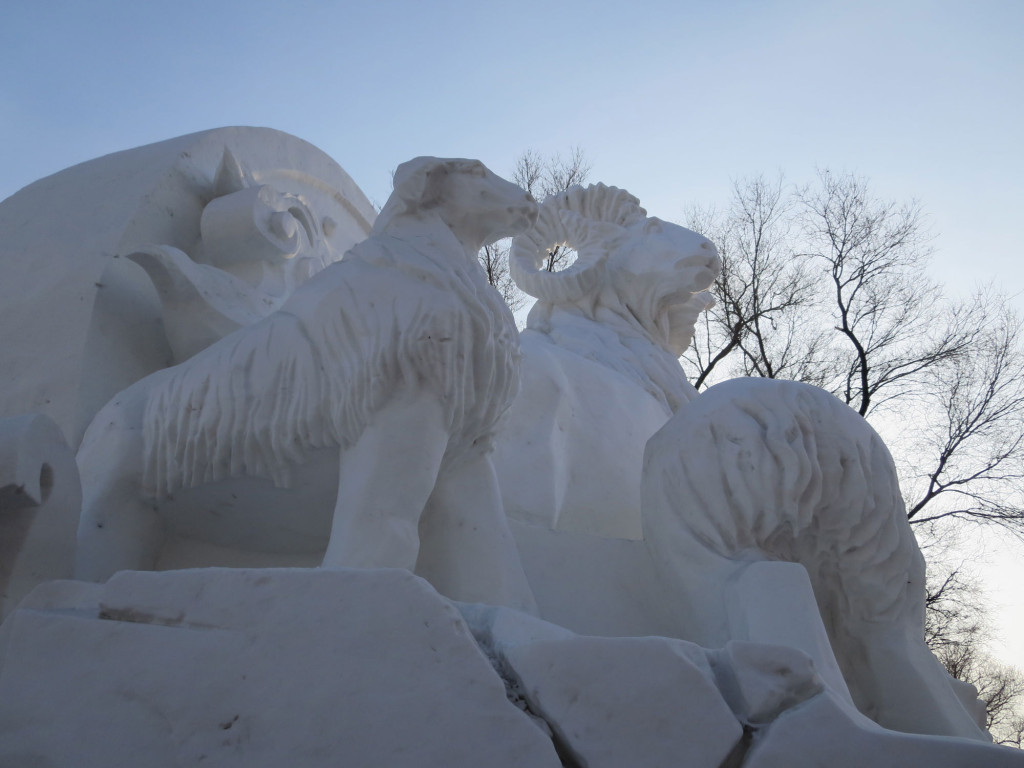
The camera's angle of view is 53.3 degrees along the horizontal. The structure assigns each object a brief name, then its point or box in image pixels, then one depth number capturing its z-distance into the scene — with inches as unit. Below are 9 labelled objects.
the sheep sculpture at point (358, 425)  69.6
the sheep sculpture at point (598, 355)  110.9
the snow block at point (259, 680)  45.7
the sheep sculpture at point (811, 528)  82.0
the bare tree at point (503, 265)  375.6
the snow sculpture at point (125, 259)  89.7
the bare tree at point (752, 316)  395.2
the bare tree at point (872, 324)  375.2
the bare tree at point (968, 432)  344.8
